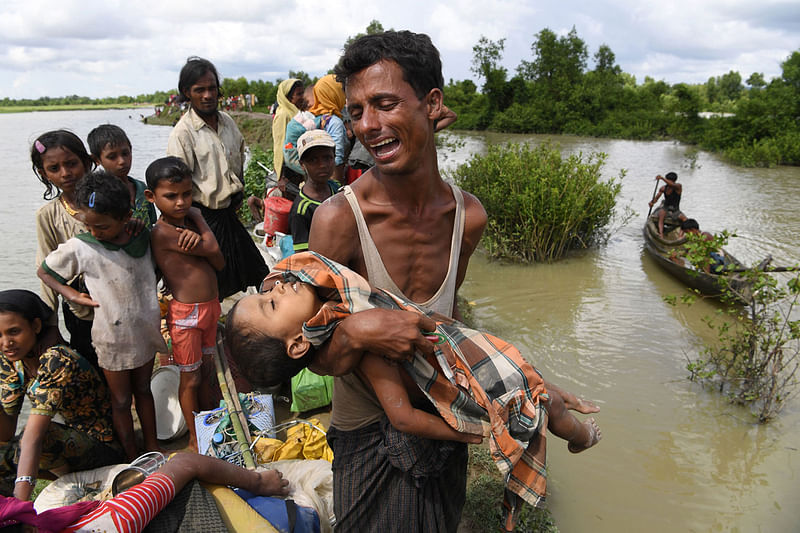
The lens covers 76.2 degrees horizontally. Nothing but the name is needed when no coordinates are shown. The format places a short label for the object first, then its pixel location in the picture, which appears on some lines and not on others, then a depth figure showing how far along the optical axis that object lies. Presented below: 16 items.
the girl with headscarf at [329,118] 4.13
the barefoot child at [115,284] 2.70
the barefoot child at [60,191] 2.97
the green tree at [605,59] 48.16
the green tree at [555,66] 38.91
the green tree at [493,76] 38.97
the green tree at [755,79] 43.10
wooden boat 7.15
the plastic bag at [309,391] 3.66
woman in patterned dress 2.52
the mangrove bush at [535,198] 8.32
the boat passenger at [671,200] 10.11
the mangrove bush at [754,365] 4.27
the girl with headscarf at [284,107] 4.82
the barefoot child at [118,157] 3.28
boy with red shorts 3.01
